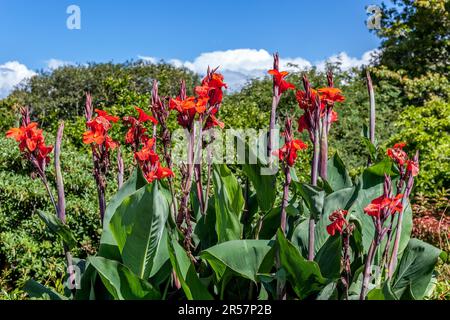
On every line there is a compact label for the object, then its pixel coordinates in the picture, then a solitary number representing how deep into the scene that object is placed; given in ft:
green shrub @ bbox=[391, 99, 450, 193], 17.49
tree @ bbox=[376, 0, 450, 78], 39.34
